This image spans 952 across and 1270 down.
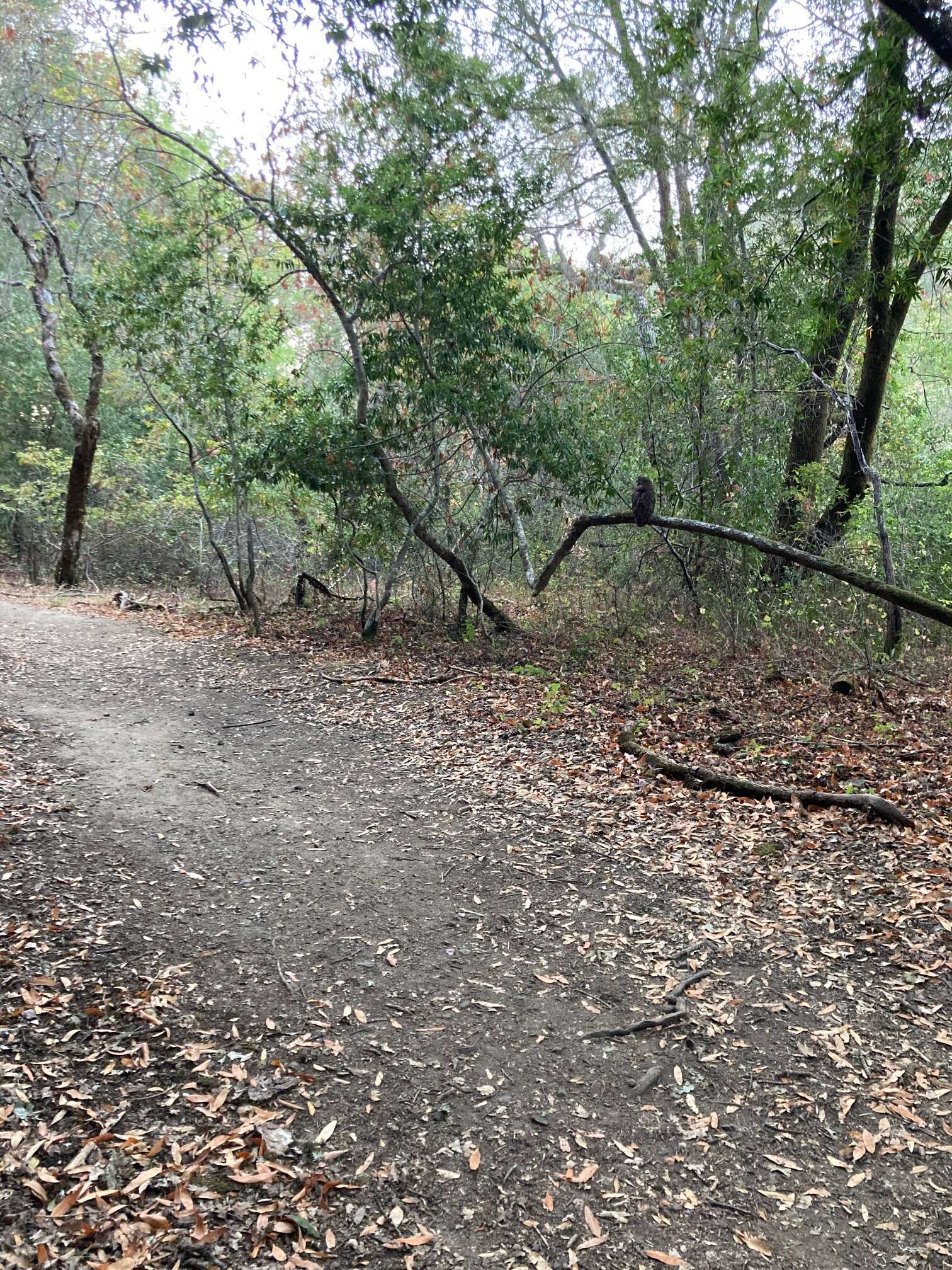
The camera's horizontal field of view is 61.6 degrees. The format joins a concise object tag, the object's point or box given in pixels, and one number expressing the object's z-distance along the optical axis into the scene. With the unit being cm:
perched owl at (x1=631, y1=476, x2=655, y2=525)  752
